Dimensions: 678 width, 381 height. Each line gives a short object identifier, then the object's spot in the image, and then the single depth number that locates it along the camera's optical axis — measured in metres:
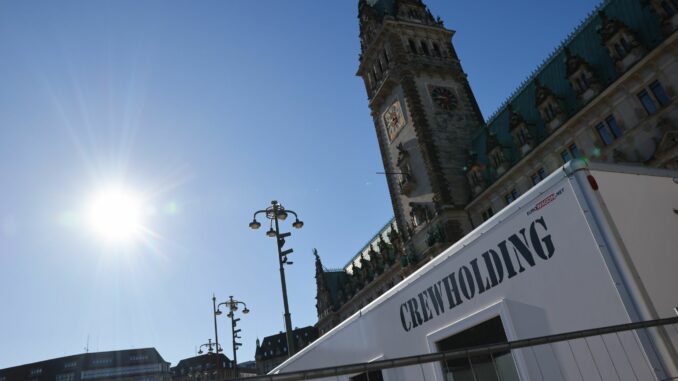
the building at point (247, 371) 121.93
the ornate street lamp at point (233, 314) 31.14
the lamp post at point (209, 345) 37.96
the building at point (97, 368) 106.25
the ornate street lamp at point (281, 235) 16.33
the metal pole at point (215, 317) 33.75
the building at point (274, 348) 114.00
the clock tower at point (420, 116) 40.66
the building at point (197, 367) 109.21
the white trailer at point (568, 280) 4.77
